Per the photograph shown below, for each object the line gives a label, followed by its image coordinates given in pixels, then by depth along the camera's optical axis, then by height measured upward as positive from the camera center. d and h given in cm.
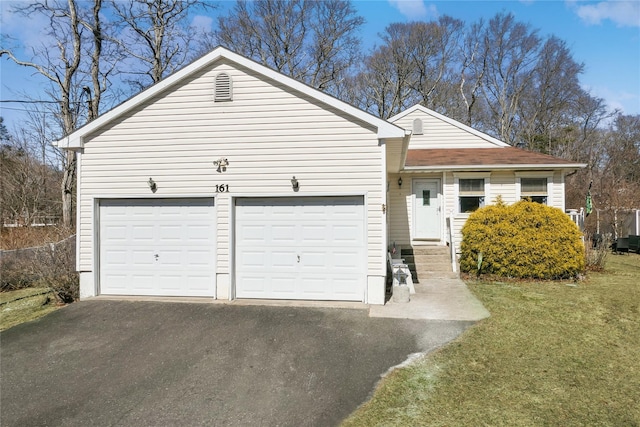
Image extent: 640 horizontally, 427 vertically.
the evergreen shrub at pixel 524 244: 866 -71
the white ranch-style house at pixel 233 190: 695 +58
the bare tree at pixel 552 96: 2588 +930
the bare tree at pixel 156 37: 1786 +981
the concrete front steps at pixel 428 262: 928 -131
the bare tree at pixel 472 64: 2711 +1218
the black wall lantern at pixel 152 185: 735 +71
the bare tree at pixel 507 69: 2650 +1169
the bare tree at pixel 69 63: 1505 +715
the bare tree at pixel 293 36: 2331 +1264
